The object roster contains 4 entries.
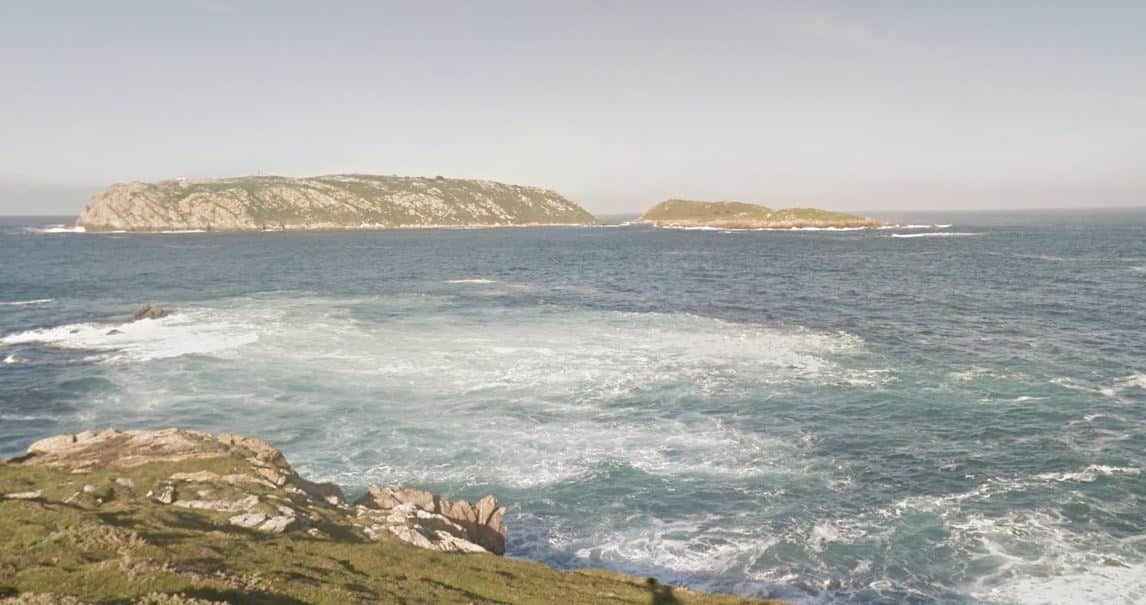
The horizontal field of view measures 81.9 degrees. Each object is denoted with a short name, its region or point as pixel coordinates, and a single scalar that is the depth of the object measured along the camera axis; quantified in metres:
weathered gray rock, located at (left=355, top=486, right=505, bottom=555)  27.91
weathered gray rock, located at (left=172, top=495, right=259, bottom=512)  23.86
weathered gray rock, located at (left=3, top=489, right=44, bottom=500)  22.73
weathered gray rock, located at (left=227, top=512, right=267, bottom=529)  22.45
